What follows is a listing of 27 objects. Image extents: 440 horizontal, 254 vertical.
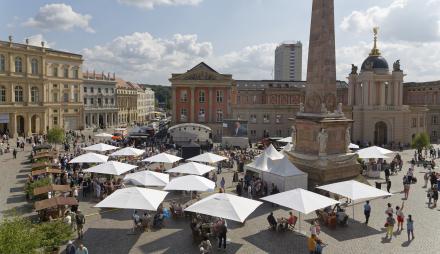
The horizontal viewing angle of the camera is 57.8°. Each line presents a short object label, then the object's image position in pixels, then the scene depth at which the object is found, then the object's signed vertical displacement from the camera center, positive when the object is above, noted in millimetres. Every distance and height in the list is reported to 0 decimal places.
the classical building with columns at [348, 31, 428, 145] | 50844 +677
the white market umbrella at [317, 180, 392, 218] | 17750 -3605
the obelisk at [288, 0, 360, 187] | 24297 -270
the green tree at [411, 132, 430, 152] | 39000 -2836
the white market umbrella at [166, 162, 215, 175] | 23469 -3491
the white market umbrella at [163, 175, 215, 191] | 19297 -3616
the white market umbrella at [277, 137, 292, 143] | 39844 -2882
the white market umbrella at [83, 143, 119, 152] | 31331 -2951
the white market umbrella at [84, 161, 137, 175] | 23077 -3431
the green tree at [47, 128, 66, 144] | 40219 -2553
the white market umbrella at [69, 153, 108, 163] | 26106 -3232
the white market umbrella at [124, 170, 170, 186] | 20516 -3585
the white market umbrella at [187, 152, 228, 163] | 27766 -3324
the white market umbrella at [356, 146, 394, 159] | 29136 -3052
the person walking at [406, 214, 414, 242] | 15696 -4555
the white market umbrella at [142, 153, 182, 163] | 26770 -3280
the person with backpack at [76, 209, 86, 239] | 15578 -4446
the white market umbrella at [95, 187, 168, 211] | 15783 -3638
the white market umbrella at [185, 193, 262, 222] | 14625 -3658
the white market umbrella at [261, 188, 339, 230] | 15742 -3667
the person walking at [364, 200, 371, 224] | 17562 -4347
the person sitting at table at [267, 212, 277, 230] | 16609 -4584
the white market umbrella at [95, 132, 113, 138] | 41322 -2671
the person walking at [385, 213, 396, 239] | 15812 -4500
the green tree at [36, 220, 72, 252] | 11984 -3905
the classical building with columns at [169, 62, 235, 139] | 58781 +2102
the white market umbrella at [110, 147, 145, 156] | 29280 -3096
